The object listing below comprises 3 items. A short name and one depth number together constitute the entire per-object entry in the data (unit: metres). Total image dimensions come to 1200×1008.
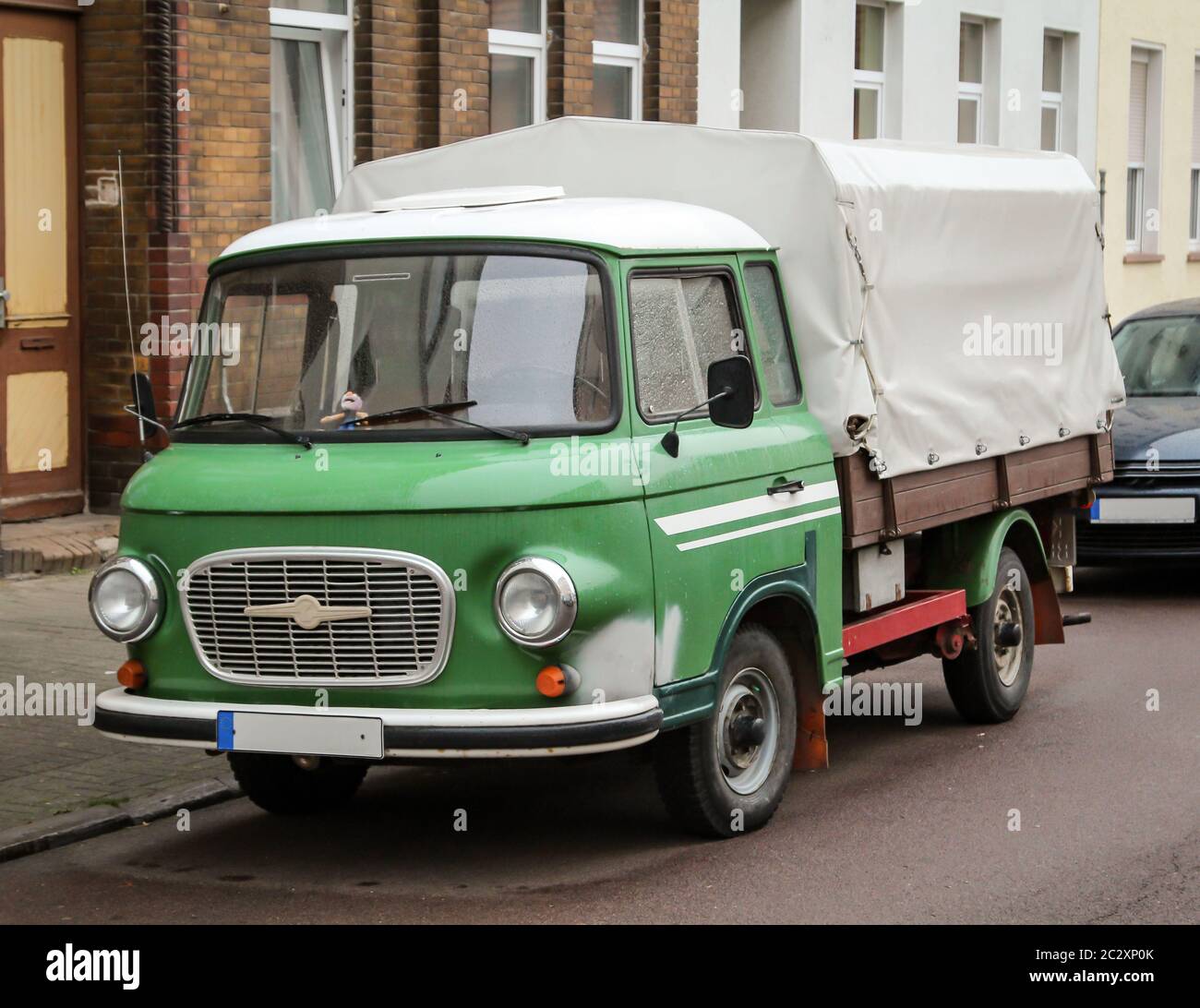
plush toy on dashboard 6.99
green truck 6.54
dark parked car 13.22
